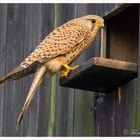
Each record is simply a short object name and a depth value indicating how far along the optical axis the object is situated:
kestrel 11.69
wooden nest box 11.05
